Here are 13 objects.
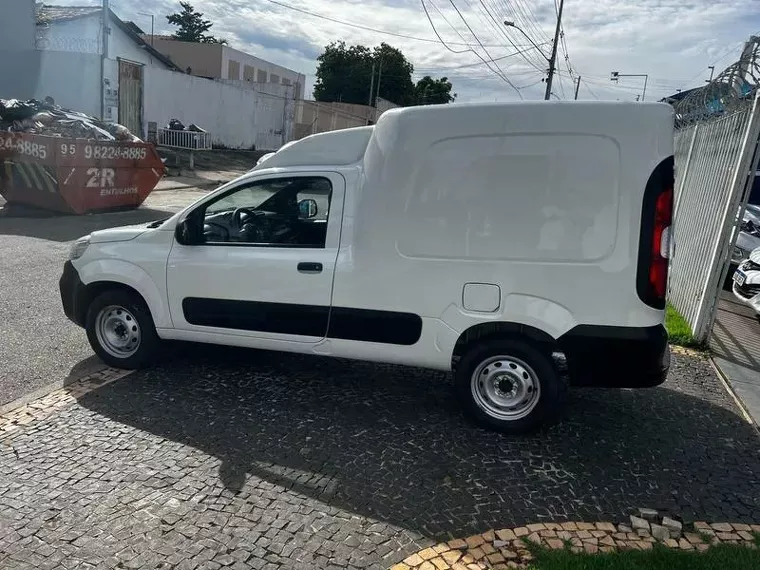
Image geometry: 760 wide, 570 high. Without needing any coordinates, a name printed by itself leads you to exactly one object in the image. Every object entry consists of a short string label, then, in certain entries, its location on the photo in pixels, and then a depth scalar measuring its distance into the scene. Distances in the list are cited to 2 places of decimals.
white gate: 5.77
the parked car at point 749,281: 7.45
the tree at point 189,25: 71.19
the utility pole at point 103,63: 20.67
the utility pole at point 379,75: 60.03
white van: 3.62
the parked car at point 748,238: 9.59
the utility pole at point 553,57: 31.86
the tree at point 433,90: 71.25
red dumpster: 11.89
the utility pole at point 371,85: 55.99
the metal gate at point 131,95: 22.55
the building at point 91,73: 21.84
